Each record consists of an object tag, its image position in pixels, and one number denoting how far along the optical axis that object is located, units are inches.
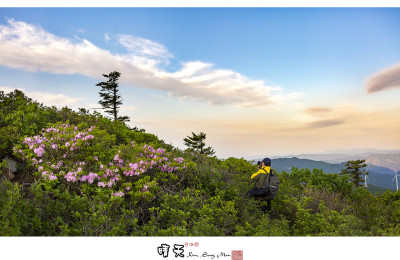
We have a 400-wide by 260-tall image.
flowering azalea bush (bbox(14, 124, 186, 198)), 199.9
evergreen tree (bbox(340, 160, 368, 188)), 2324.1
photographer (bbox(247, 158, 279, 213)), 269.6
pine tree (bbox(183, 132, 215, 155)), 1734.7
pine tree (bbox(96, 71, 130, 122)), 1209.5
